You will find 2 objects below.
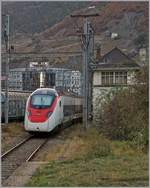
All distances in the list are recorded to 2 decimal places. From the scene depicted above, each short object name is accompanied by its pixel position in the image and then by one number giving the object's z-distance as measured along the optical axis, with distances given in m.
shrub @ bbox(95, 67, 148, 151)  22.62
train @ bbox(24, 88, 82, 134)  28.48
